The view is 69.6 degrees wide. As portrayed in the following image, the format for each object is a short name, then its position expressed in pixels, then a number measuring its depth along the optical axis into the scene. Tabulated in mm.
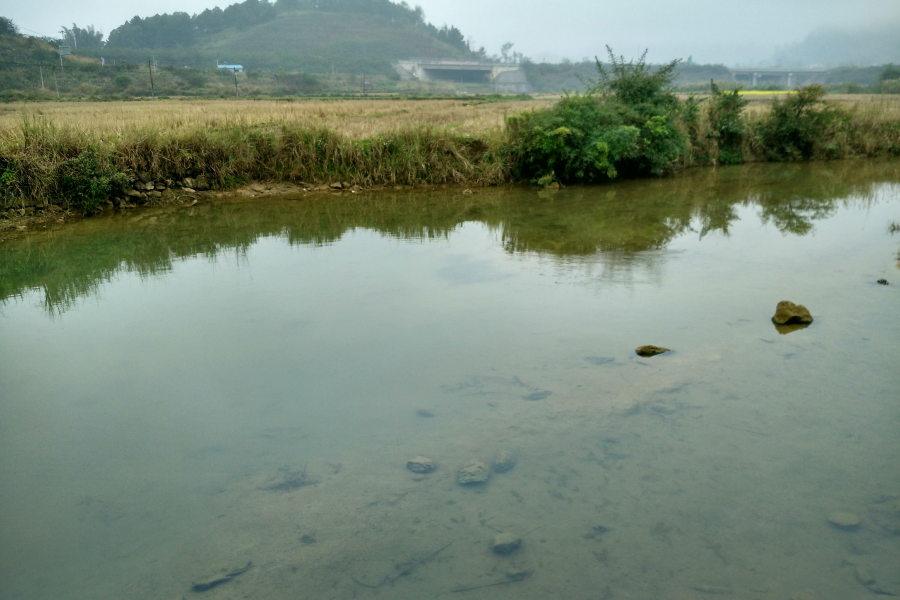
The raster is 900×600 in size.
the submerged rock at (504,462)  3660
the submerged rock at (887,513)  3154
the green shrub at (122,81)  51281
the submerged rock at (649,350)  5012
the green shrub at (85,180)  10797
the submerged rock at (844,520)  3164
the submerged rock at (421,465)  3664
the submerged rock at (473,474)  3557
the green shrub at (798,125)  17391
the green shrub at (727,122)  17000
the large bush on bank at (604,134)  13109
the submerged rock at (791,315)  5570
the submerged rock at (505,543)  3039
